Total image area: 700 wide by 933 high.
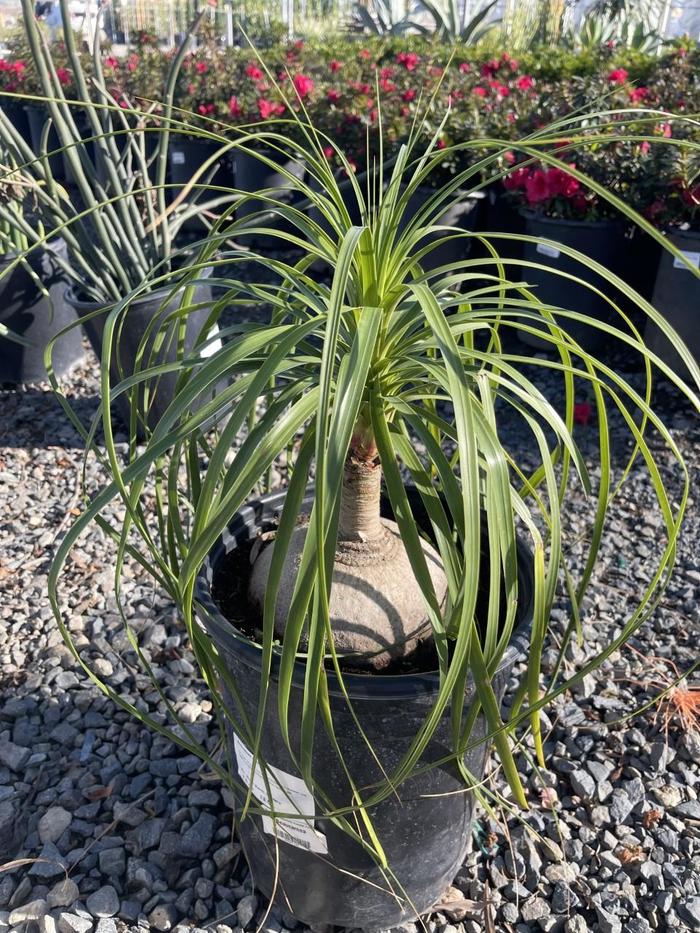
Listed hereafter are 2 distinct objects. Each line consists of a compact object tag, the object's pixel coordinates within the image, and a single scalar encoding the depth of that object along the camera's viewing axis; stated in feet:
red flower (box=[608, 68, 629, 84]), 11.24
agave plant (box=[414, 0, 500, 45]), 23.20
